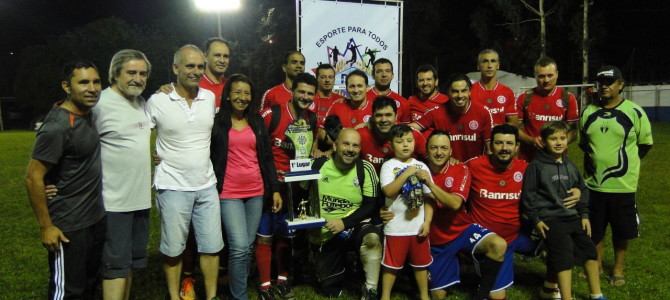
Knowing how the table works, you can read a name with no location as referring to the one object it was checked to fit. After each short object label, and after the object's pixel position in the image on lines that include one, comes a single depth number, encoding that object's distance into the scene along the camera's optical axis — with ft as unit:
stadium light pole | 50.06
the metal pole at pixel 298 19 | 24.78
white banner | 25.30
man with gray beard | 12.65
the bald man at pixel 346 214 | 16.28
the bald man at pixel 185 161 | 13.89
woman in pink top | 14.80
